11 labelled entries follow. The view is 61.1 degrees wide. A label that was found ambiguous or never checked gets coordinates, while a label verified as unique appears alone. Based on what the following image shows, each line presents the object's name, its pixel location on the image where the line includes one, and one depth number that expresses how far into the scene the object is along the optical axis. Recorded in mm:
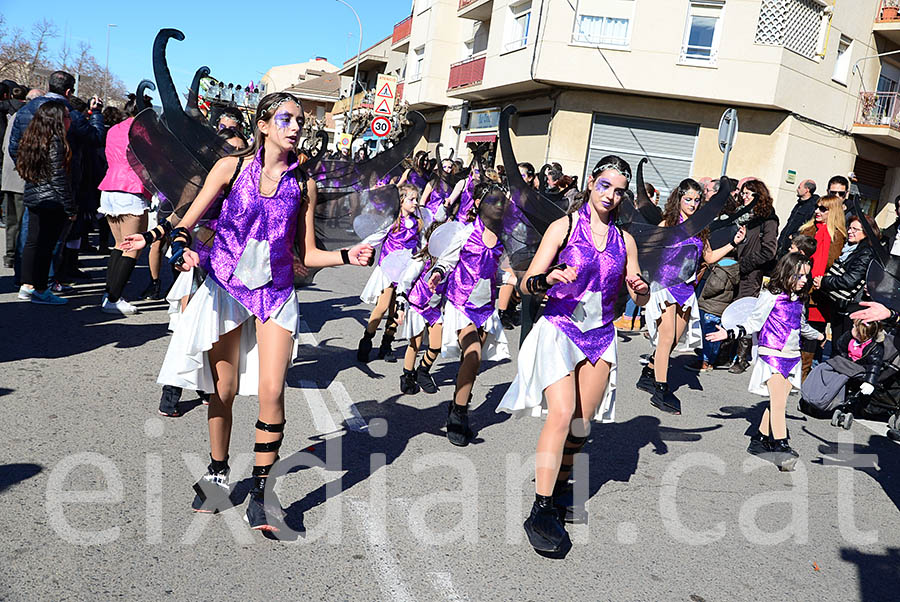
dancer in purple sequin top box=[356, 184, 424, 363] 7492
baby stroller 6730
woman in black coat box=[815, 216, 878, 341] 7672
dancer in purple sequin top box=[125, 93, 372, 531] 3676
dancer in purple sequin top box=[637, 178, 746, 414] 6809
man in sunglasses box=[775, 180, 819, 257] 9562
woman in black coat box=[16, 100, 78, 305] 7676
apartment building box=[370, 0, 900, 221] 21500
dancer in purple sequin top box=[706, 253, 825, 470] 5902
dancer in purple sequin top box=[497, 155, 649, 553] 4027
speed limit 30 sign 20636
